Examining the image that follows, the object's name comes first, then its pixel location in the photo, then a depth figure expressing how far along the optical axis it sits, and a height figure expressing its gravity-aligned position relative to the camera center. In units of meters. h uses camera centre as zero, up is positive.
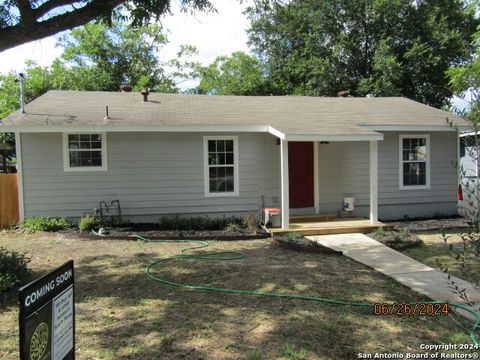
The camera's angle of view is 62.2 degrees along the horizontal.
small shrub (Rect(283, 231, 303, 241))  8.60 -1.54
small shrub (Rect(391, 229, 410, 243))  8.51 -1.56
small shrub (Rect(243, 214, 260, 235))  9.61 -1.38
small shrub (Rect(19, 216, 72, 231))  9.58 -1.33
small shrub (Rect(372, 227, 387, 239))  9.06 -1.58
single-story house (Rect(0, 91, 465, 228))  9.99 +0.26
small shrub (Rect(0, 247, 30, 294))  5.12 -1.38
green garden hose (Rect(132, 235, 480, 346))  4.91 -1.65
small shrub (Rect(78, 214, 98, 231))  9.60 -1.33
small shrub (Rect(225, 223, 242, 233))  9.77 -1.50
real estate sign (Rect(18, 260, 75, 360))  1.90 -0.78
